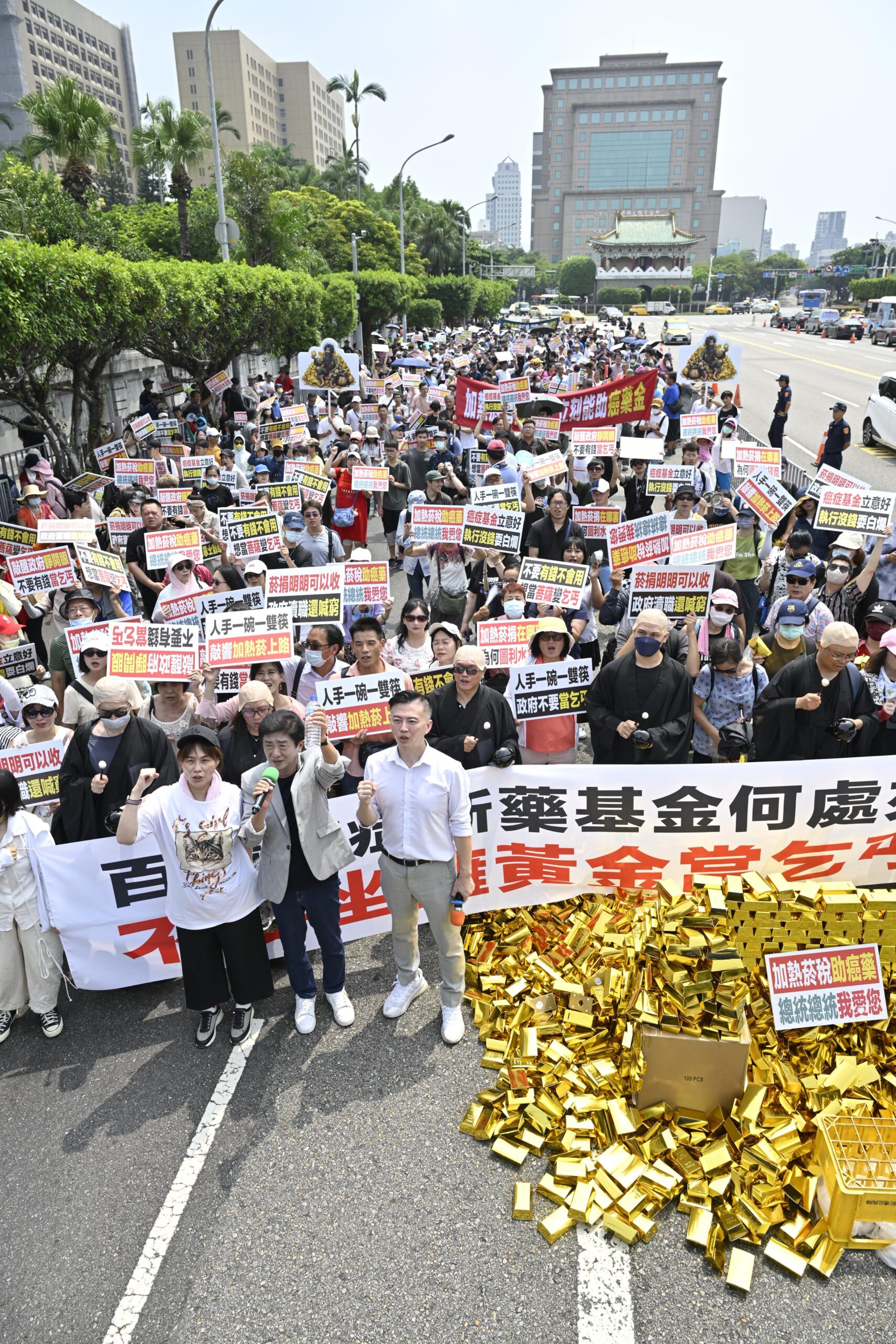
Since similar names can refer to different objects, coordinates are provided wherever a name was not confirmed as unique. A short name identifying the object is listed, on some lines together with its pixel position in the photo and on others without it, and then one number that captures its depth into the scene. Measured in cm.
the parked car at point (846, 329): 5762
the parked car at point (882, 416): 2086
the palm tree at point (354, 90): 5816
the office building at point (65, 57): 9006
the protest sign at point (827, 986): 435
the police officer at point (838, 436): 1445
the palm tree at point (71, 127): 2308
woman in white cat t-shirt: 452
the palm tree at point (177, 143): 2881
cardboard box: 405
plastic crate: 356
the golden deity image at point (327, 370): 2280
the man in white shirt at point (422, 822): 449
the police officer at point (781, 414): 1758
